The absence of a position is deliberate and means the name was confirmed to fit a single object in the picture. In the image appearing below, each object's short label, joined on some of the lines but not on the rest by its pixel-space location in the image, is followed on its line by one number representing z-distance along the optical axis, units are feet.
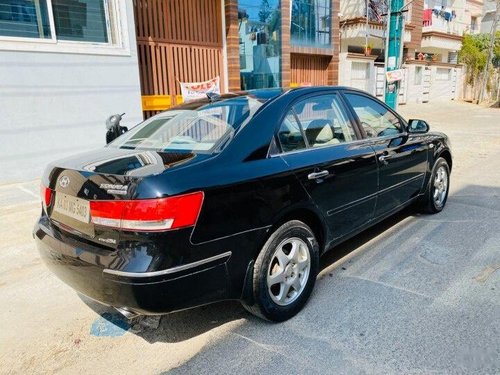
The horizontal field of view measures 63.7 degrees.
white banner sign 30.83
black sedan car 7.18
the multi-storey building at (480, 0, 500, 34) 119.03
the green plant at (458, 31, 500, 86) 92.00
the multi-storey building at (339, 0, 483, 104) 62.23
